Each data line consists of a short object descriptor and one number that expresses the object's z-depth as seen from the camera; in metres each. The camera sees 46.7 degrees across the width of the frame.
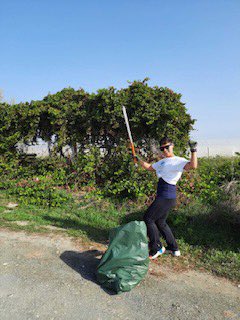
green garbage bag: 3.12
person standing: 3.81
